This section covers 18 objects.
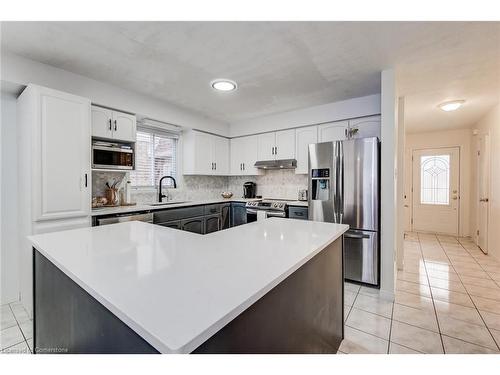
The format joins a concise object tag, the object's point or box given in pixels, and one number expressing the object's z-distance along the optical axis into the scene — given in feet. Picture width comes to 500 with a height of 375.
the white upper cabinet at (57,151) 7.09
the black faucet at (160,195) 12.51
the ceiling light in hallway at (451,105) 11.33
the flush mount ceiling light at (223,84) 9.05
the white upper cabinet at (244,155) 14.67
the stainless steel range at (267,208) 11.91
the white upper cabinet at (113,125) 9.12
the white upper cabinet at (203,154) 13.62
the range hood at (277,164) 12.91
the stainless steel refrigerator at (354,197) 9.05
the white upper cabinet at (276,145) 13.15
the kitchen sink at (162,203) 11.82
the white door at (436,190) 17.51
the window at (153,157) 12.12
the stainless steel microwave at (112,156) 9.04
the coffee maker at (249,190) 15.18
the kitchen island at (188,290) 2.16
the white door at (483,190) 13.30
